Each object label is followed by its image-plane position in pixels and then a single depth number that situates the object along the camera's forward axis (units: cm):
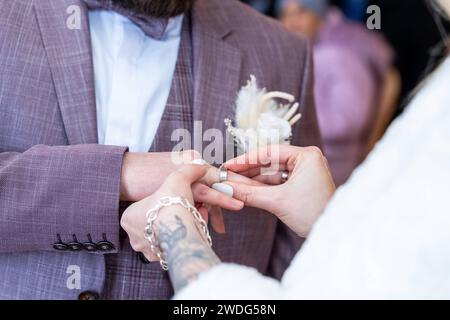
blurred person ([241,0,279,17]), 333
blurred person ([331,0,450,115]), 341
